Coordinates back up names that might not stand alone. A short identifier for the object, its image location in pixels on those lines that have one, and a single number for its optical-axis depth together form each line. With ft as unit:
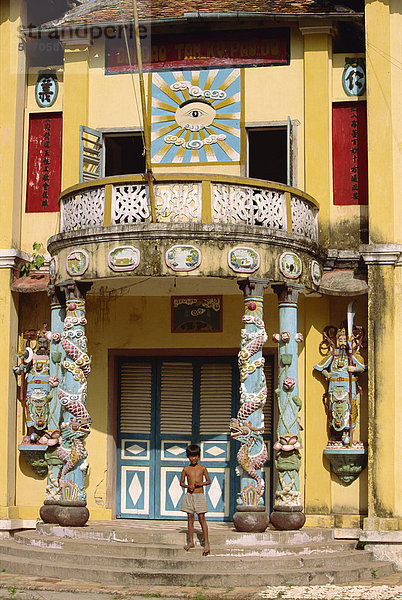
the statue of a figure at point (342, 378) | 51.80
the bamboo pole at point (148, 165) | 47.73
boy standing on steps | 44.47
